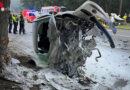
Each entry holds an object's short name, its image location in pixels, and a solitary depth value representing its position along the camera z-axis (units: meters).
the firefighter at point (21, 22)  12.40
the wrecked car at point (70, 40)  4.00
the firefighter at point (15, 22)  12.65
